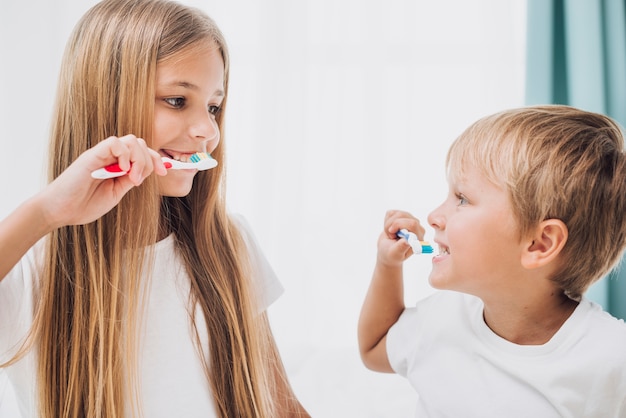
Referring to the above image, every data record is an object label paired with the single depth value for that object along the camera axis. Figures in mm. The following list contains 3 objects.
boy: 938
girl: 953
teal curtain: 1938
